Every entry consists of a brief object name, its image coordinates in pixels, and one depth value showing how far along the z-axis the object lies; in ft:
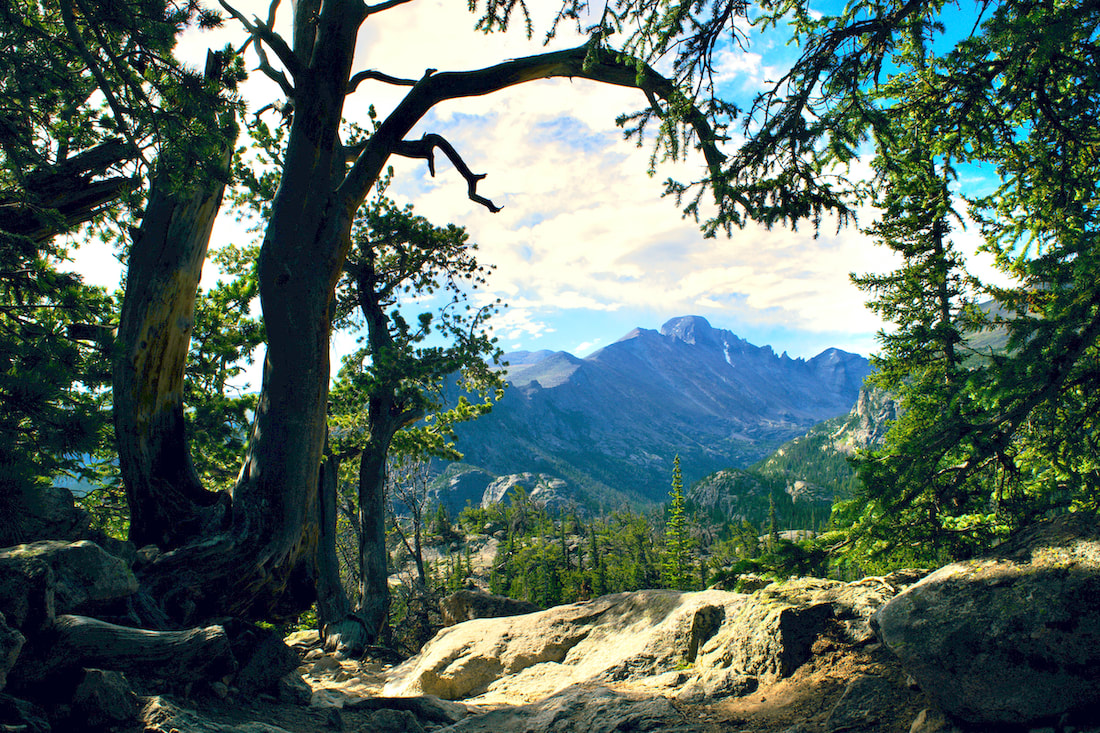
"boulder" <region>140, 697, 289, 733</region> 9.46
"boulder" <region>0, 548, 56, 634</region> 9.45
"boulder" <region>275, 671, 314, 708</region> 15.30
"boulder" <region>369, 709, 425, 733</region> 15.72
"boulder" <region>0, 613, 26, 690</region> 8.02
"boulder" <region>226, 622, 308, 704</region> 14.55
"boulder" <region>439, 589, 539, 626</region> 49.85
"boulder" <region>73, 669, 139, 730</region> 9.30
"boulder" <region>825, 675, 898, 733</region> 11.89
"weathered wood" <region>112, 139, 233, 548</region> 17.02
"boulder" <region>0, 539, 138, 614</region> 11.26
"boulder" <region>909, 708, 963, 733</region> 10.76
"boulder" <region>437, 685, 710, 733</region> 13.04
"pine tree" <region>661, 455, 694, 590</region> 104.68
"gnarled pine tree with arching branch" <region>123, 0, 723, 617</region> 15.72
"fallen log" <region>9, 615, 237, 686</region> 9.95
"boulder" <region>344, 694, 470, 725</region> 17.22
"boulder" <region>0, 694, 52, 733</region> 8.21
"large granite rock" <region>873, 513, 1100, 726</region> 10.02
